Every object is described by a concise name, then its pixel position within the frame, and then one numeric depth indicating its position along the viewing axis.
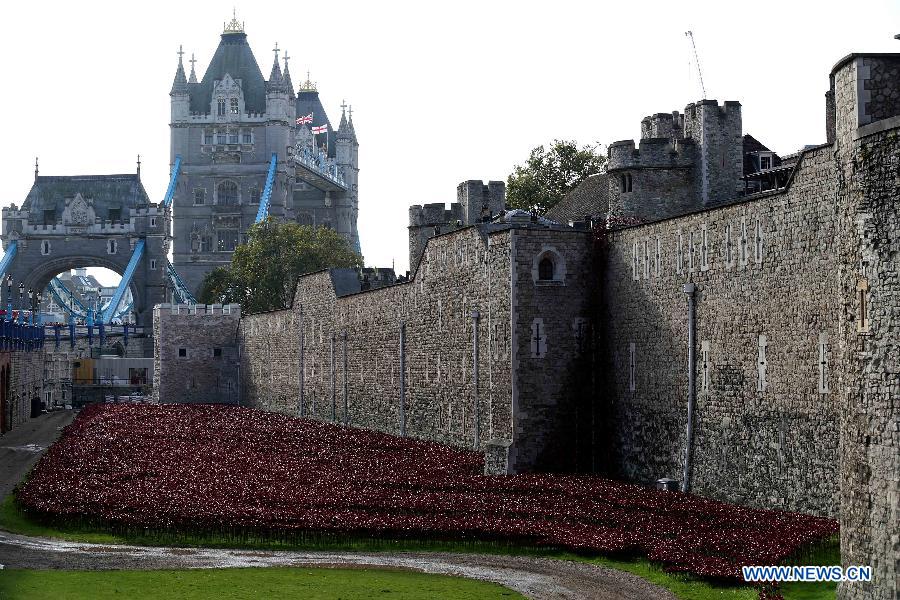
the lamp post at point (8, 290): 134.30
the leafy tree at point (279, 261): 103.75
